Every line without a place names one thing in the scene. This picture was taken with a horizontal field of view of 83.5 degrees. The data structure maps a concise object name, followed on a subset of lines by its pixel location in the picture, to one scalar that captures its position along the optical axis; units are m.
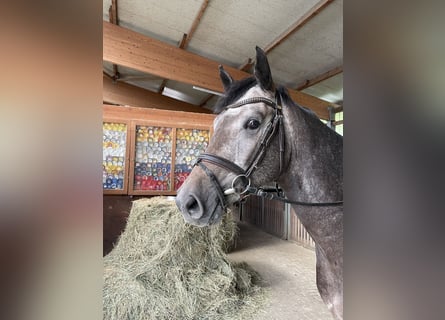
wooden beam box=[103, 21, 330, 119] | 3.29
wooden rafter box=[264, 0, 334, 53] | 2.29
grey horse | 0.98
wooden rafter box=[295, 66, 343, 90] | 3.43
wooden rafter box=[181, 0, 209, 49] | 2.65
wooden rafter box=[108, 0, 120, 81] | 3.00
